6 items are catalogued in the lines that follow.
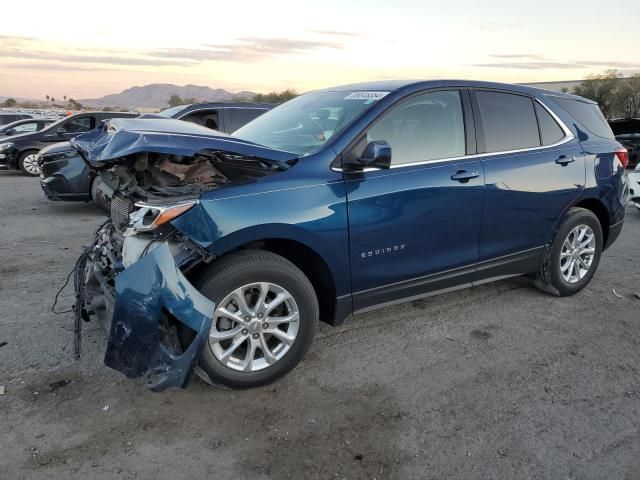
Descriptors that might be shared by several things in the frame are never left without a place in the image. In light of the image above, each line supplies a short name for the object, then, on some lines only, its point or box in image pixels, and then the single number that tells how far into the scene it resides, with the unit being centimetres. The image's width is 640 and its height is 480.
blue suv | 295
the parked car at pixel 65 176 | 829
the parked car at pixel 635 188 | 918
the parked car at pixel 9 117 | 2113
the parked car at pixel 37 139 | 1286
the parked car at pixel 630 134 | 1694
